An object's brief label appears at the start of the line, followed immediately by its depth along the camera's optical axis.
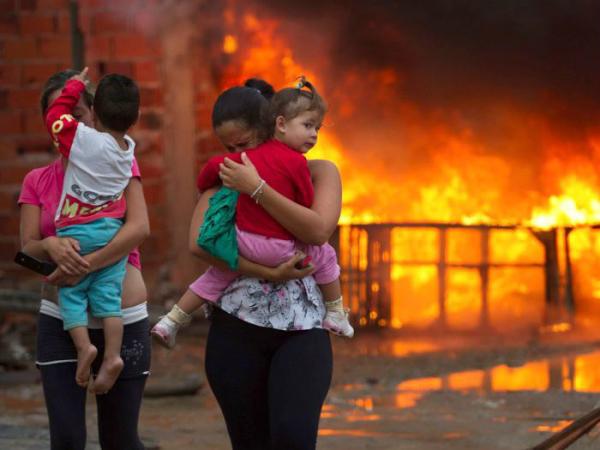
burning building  15.61
